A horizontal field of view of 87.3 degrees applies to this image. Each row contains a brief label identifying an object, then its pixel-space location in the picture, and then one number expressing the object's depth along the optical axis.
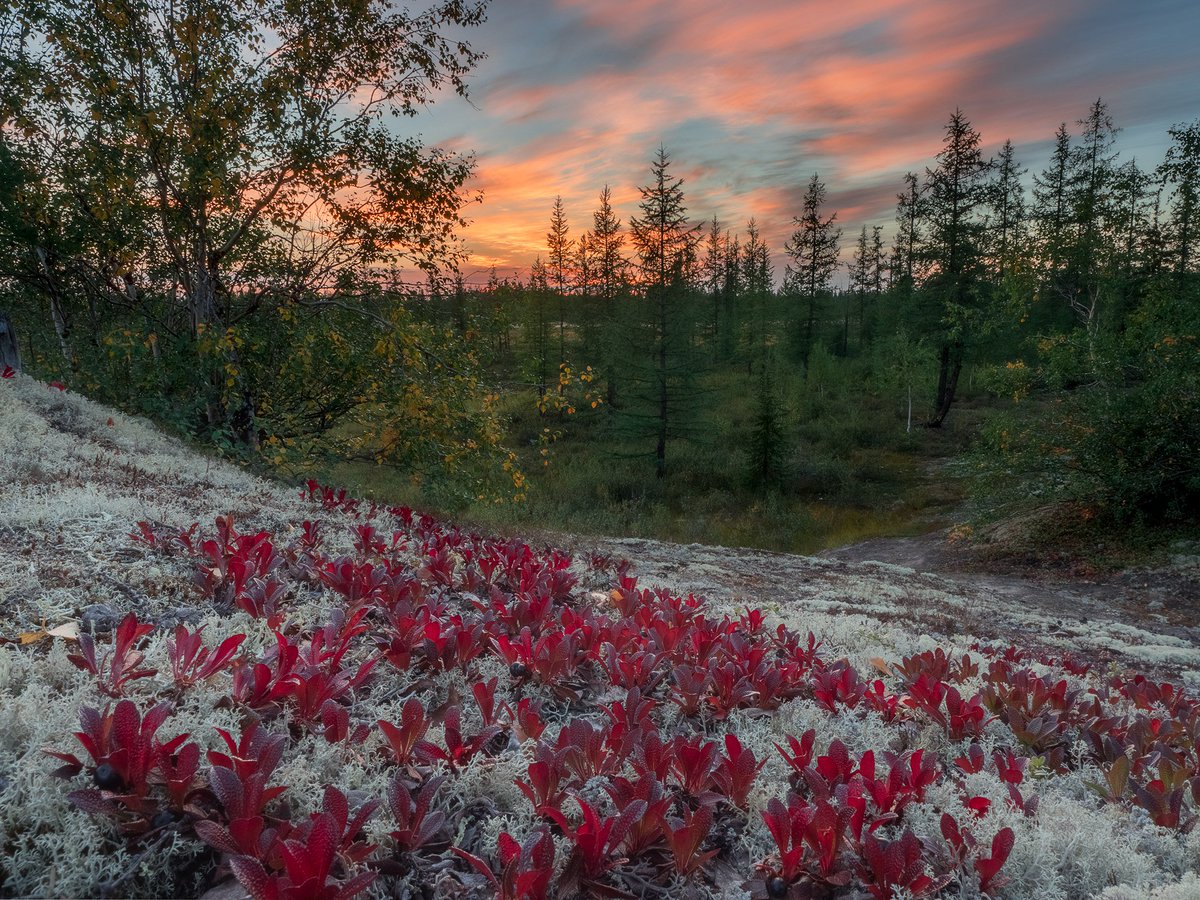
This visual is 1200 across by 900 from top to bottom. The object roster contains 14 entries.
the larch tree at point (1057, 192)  33.53
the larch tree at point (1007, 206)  37.06
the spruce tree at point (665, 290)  30.28
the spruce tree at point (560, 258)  48.78
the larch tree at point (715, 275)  54.50
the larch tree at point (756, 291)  52.92
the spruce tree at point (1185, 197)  17.73
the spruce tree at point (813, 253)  46.38
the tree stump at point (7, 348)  8.11
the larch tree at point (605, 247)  44.89
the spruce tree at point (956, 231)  31.97
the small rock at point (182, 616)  2.53
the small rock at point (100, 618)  2.32
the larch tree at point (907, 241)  42.41
